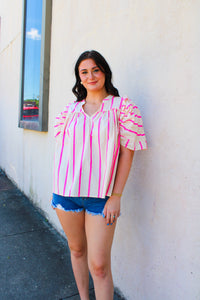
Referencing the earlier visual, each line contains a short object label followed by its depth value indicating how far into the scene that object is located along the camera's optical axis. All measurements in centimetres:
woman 163
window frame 374
